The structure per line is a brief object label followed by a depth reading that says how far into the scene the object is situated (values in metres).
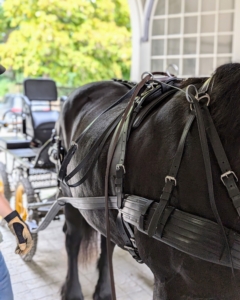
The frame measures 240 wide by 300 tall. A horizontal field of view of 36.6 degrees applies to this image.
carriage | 3.48
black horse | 1.16
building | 5.36
